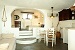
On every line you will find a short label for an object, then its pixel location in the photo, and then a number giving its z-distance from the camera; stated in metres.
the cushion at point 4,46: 1.20
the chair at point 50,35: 2.84
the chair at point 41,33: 3.47
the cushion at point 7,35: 2.40
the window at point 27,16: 5.91
